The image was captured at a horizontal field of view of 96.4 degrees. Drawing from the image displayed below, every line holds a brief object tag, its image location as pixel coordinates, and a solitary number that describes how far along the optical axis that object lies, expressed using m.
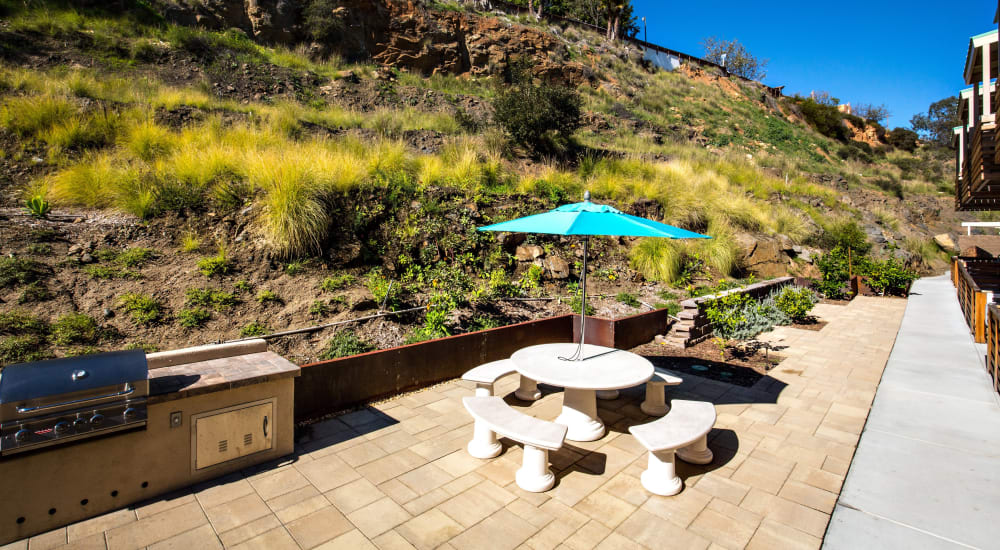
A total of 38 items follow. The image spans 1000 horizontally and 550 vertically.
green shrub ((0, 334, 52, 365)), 3.34
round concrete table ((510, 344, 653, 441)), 3.24
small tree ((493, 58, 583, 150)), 11.65
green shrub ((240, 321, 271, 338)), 4.34
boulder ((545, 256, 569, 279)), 7.59
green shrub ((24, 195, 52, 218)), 5.04
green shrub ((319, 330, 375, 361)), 4.40
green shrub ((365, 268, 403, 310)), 5.34
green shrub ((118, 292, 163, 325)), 4.13
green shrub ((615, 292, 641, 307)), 7.33
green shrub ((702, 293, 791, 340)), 6.37
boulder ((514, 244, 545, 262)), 7.68
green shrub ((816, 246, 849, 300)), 10.72
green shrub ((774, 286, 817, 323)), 7.49
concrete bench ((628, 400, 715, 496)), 2.67
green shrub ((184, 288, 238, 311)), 4.54
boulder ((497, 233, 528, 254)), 7.66
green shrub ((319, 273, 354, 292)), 5.36
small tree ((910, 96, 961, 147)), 44.56
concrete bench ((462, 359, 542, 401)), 3.80
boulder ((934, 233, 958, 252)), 19.44
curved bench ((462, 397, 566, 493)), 2.70
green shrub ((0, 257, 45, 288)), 4.05
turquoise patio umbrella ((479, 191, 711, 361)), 3.21
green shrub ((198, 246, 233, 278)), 4.98
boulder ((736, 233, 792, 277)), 10.64
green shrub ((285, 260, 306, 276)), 5.46
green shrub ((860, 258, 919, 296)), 11.23
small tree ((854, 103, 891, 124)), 42.80
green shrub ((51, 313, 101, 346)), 3.67
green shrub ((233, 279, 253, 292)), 4.93
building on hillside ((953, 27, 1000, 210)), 5.64
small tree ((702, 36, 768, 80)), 43.84
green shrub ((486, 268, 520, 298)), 6.38
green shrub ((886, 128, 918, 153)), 37.44
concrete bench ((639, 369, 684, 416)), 4.00
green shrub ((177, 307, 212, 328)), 4.25
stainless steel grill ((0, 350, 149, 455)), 2.12
